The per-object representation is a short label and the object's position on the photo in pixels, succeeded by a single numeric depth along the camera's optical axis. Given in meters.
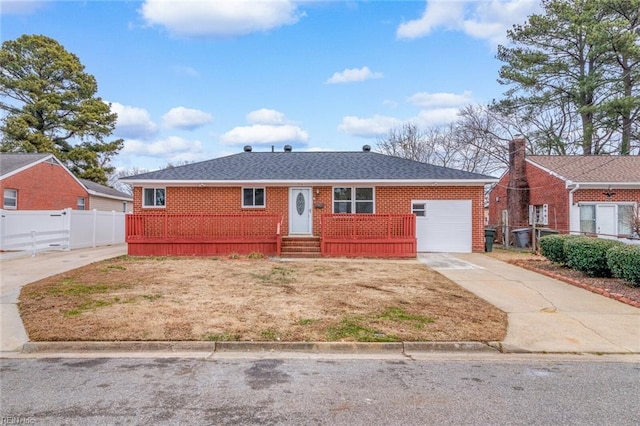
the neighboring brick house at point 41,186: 17.42
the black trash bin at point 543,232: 16.75
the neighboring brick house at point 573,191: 16.23
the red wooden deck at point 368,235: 13.37
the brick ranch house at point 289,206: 13.80
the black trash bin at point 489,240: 15.43
